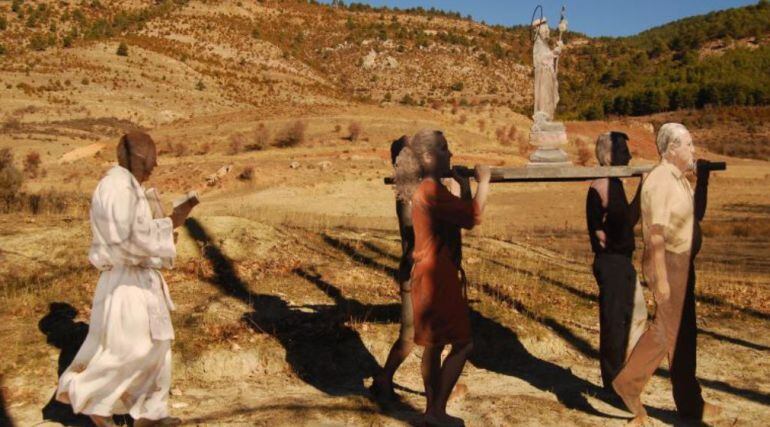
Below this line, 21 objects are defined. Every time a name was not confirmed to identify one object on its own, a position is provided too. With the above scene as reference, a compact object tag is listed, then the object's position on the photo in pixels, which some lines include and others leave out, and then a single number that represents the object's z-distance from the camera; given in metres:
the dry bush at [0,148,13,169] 15.79
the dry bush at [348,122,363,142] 33.41
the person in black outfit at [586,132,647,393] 5.34
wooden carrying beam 4.95
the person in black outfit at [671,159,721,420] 4.77
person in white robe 4.28
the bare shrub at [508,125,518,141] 37.88
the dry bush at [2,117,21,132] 33.20
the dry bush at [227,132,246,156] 31.75
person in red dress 4.50
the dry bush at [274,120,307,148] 33.00
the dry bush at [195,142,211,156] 31.61
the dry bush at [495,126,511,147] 36.97
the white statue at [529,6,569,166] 6.61
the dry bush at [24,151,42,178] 26.09
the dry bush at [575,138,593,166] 32.86
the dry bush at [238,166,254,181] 26.03
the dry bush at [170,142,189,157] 31.51
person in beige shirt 4.49
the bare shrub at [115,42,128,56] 53.63
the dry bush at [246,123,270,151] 32.47
